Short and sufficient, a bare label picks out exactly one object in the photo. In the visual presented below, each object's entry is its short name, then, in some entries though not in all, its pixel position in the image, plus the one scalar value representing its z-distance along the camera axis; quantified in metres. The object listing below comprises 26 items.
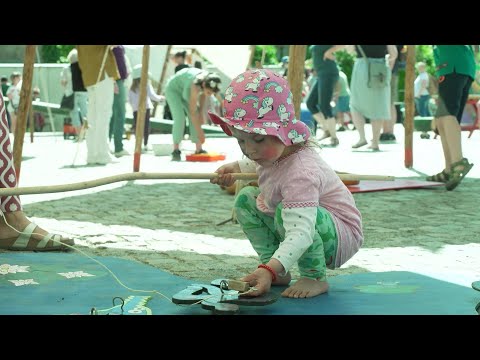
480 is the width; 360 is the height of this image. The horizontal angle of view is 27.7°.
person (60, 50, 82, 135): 15.43
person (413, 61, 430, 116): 19.25
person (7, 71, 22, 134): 16.89
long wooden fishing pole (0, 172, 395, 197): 3.59
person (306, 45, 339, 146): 12.87
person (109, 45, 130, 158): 10.62
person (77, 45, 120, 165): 10.14
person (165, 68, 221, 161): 10.92
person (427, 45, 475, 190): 7.49
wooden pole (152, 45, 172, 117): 16.44
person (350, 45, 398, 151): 11.87
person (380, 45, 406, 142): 13.50
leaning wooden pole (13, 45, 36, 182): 5.93
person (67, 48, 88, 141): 15.65
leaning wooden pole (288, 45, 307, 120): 6.02
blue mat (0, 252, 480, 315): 3.44
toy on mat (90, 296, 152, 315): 3.34
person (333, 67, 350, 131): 18.75
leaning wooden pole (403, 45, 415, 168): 8.98
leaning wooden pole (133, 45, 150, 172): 8.79
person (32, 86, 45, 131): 20.46
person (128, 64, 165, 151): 13.37
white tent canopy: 13.38
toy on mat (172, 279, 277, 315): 3.34
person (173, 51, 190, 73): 14.16
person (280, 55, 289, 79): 16.20
